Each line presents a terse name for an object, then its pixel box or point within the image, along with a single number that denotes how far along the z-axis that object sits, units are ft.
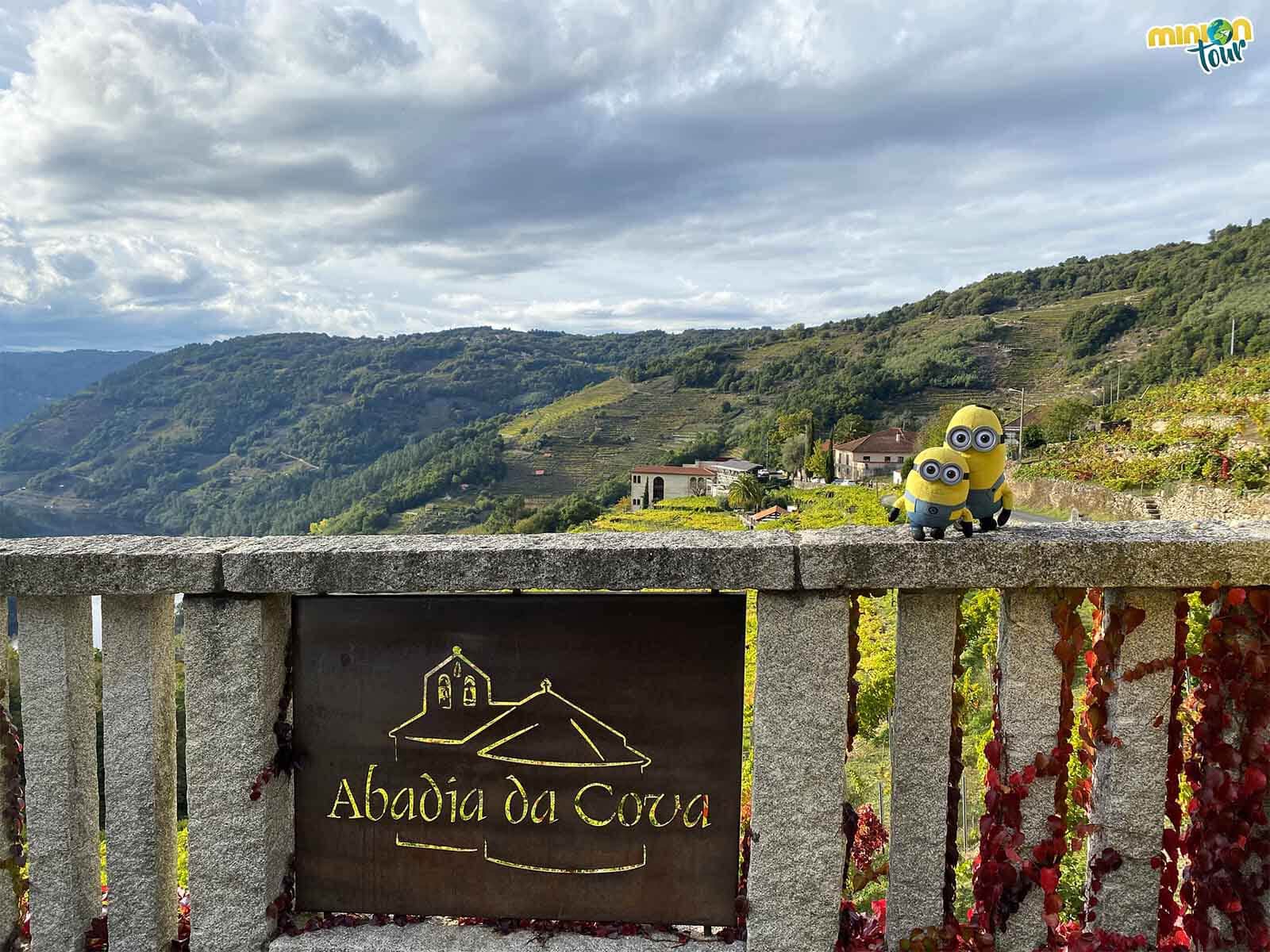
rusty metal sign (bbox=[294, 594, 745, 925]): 9.84
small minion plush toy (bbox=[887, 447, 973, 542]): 8.71
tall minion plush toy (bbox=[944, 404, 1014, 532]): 8.77
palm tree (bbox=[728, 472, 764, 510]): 161.89
